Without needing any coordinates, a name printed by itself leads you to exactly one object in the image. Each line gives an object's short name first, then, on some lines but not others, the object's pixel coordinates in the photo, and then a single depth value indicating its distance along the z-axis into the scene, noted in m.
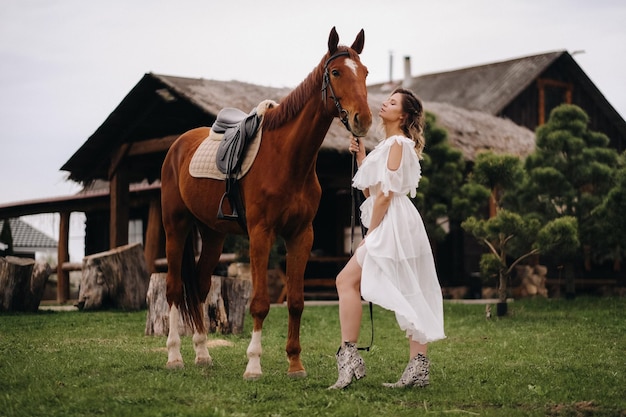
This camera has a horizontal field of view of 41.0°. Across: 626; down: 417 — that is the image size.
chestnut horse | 5.51
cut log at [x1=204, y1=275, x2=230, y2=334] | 9.28
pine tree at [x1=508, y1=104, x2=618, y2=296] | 13.74
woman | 5.29
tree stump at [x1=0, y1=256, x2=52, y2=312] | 11.73
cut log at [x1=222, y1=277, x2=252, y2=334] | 9.33
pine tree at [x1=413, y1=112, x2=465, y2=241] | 13.86
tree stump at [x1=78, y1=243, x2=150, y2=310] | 12.58
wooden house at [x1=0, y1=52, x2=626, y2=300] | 14.16
